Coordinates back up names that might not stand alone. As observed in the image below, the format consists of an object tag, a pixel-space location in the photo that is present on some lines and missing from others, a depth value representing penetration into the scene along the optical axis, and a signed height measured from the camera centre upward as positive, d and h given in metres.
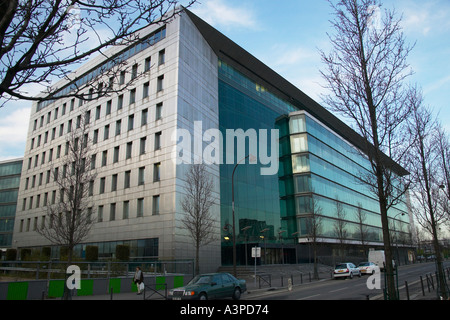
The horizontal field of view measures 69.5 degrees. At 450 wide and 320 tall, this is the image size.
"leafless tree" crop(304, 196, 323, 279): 35.20 +1.77
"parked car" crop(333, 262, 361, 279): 31.83 -2.94
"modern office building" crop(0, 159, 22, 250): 70.06 +11.10
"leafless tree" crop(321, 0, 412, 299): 11.52 +5.29
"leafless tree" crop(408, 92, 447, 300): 15.66 +3.16
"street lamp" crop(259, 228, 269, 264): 41.17 -0.87
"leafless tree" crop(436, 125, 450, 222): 18.48 +4.27
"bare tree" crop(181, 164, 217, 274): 29.64 +4.62
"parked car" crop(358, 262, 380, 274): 34.73 -2.89
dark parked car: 14.16 -2.08
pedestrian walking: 18.75 -1.89
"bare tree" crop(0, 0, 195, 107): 5.65 +3.71
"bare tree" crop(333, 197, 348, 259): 53.31 +3.11
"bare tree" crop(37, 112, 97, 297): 17.18 +3.41
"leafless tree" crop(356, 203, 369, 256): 61.25 +2.58
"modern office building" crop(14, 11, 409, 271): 34.09 +11.46
